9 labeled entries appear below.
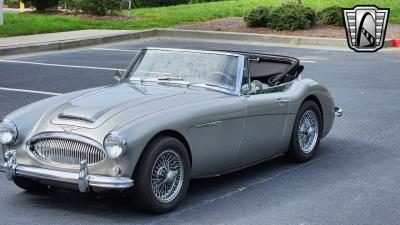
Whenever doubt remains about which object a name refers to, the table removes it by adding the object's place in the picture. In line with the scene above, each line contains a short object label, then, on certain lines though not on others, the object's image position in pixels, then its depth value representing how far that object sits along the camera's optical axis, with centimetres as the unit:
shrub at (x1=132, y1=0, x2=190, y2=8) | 3088
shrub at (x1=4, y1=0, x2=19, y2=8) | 3231
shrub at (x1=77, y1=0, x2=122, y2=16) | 2331
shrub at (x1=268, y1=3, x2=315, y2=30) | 2042
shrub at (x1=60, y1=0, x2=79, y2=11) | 2366
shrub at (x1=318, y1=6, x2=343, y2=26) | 2088
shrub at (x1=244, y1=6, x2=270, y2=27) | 2088
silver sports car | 545
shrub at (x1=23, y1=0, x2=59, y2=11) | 2580
